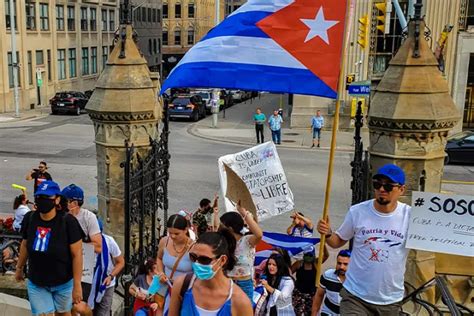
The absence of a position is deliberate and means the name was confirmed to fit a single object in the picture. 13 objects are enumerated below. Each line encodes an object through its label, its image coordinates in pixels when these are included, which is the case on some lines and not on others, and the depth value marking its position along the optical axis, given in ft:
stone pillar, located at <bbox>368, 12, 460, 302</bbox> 20.04
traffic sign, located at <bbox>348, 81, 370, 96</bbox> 73.93
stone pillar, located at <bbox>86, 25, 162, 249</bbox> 23.77
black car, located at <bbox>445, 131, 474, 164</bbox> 70.28
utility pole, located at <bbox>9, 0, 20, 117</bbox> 107.65
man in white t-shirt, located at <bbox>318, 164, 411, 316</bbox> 14.52
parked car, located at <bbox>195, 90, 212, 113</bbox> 122.97
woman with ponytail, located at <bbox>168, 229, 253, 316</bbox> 11.83
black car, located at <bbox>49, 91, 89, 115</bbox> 111.75
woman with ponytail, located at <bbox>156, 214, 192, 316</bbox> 16.75
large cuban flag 18.78
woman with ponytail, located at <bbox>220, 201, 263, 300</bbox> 16.87
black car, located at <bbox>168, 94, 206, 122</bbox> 107.45
